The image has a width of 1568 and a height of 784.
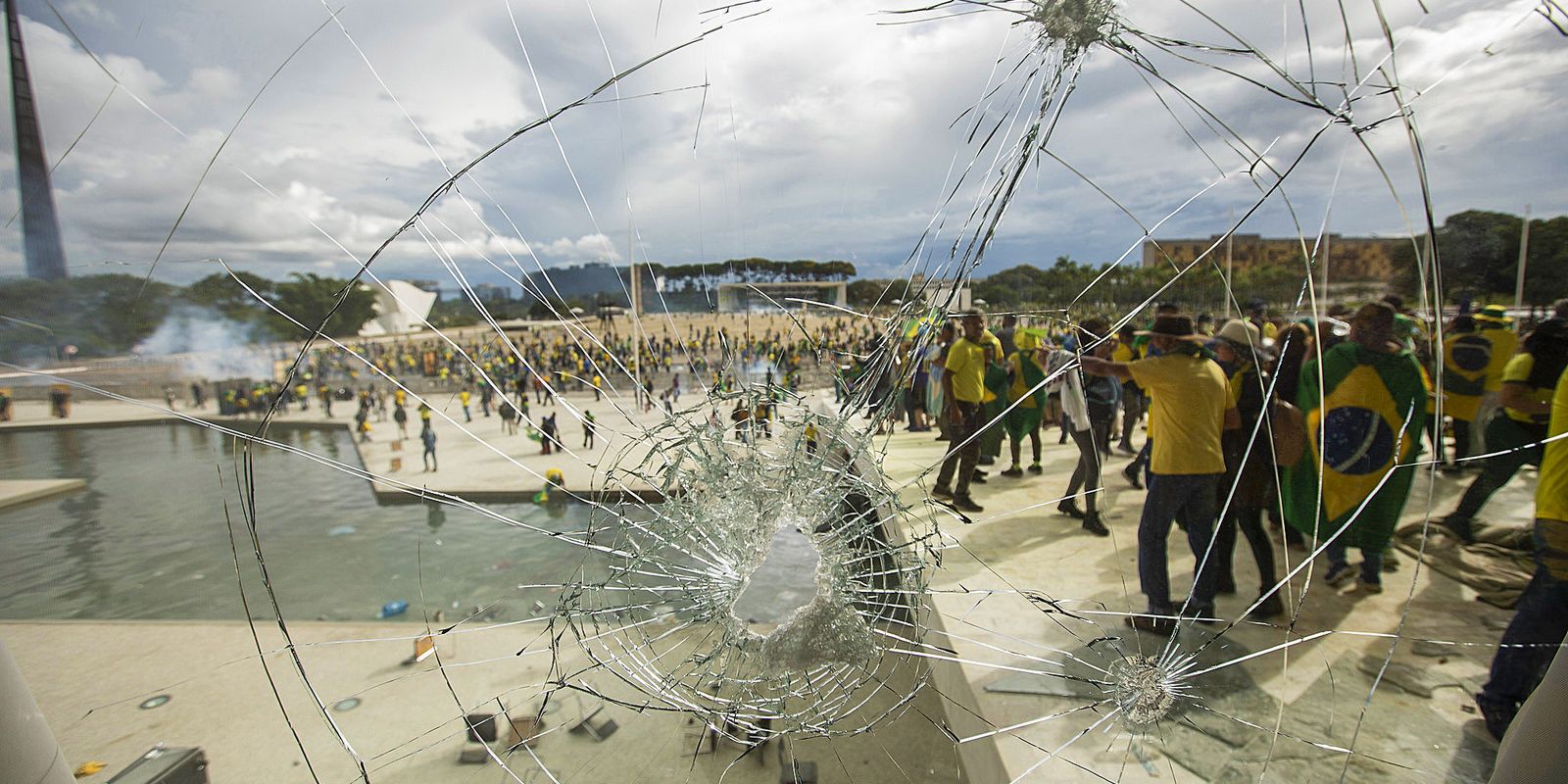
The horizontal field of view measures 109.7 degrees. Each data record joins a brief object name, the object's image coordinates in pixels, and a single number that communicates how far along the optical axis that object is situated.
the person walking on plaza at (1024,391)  4.17
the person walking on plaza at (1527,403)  1.58
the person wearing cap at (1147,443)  2.23
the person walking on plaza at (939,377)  4.17
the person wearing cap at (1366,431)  2.12
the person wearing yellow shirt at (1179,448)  2.23
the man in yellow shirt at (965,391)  3.73
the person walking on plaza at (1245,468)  2.48
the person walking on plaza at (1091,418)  3.20
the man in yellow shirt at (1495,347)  1.57
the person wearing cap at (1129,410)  4.70
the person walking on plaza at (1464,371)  1.68
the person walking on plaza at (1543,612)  1.58
